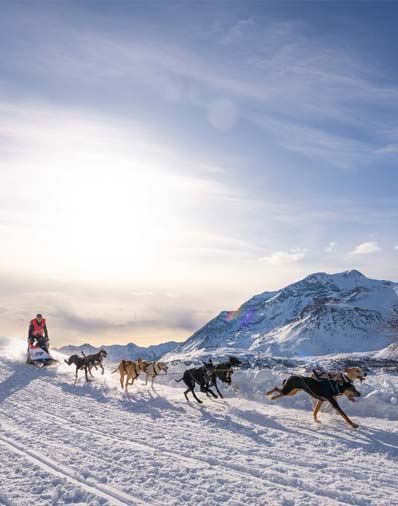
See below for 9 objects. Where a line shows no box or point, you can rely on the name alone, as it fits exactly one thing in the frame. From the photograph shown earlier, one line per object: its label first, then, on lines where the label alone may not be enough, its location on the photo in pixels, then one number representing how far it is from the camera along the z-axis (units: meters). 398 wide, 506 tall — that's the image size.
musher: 22.45
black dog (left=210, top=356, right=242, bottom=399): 13.85
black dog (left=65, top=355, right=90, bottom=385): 18.10
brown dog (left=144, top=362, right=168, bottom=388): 16.83
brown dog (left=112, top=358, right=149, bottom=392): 16.16
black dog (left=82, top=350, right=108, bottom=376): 18.45
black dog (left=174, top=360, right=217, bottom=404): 13.48
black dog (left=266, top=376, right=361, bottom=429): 10.11
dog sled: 21.39
